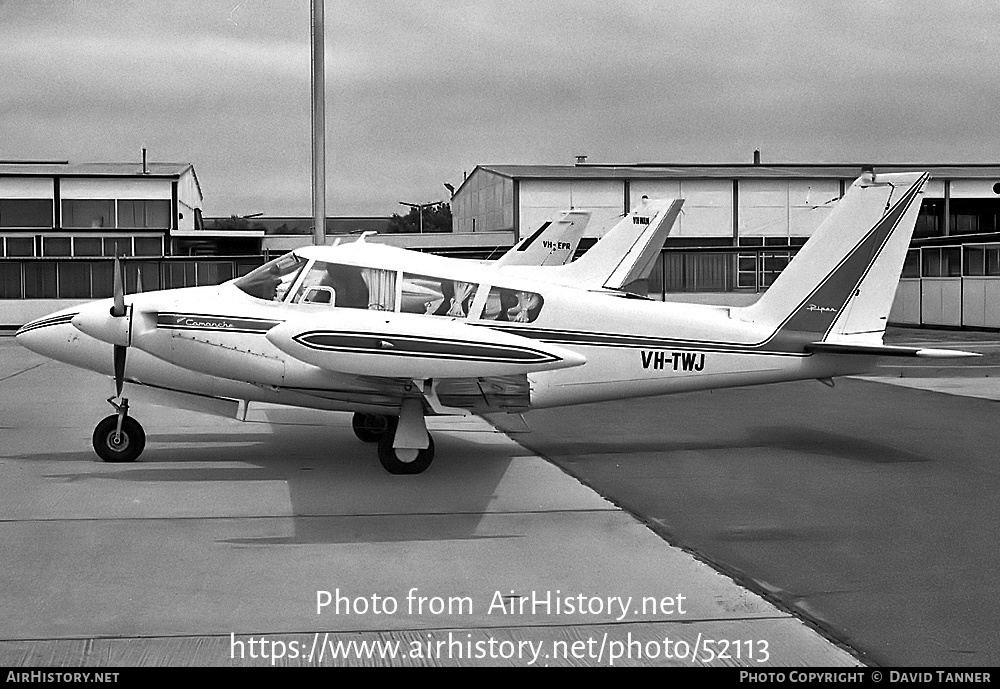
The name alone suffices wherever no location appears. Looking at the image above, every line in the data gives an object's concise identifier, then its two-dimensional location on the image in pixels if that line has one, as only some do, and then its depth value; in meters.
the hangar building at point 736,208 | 39.09
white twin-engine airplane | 8.66
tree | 116.81
